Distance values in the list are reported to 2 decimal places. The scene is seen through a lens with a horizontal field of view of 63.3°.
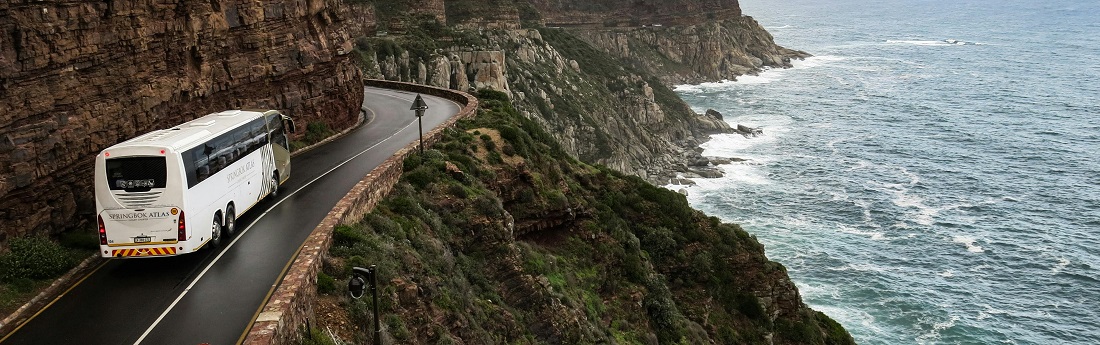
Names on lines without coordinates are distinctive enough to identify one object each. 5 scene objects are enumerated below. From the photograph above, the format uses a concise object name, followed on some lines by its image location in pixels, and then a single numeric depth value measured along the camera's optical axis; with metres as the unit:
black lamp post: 16.30
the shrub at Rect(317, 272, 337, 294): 18.81
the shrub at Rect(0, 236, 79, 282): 18.45
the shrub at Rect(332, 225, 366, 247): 21.12
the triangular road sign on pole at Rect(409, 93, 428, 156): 29.31
